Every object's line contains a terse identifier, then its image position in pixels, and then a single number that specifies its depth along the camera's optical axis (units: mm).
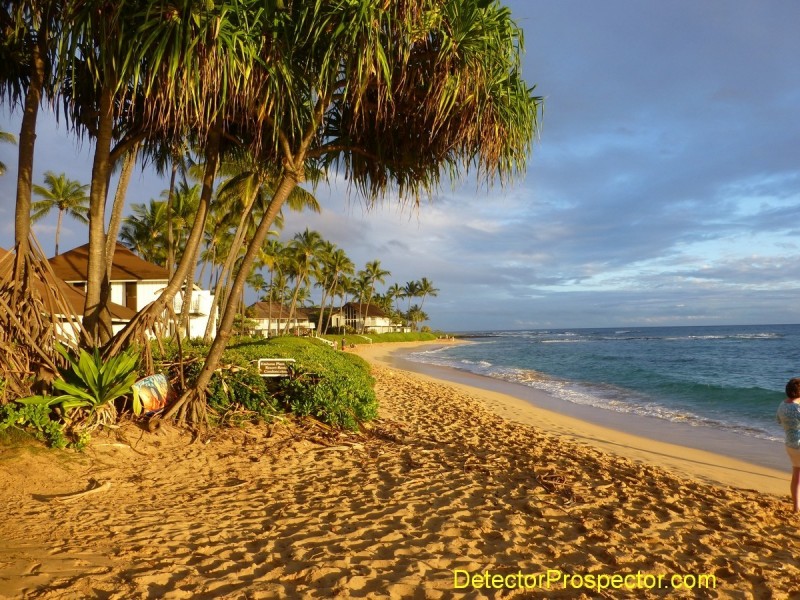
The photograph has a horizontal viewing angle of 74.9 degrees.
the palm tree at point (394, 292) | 95250
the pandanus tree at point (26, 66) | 5648
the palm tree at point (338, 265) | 54325
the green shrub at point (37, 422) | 5113
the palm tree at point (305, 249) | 45500
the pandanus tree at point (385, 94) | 5270
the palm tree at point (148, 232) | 30641
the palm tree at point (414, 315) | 101975
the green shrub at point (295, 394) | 7164
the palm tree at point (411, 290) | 94875
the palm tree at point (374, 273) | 70188
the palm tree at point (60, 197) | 31875
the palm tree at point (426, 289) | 94125
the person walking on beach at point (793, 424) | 4957
